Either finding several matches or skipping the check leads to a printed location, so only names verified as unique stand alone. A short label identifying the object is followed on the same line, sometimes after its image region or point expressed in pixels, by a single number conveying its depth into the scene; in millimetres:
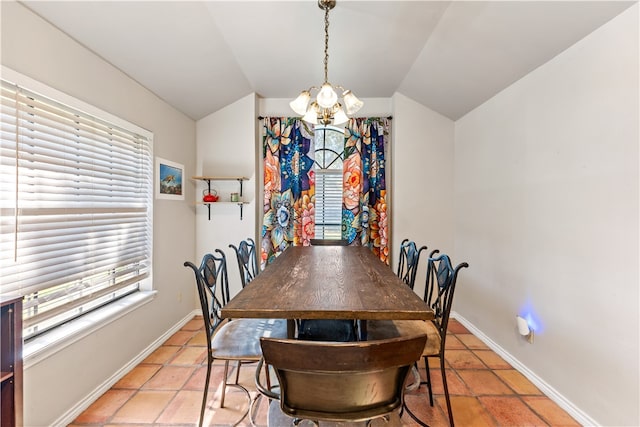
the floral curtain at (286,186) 3469
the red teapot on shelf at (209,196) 3285
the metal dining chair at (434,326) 1640
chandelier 1910
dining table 1212
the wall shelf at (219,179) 3252
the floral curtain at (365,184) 3477
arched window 3719
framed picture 2732
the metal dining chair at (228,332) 1591
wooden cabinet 1209
